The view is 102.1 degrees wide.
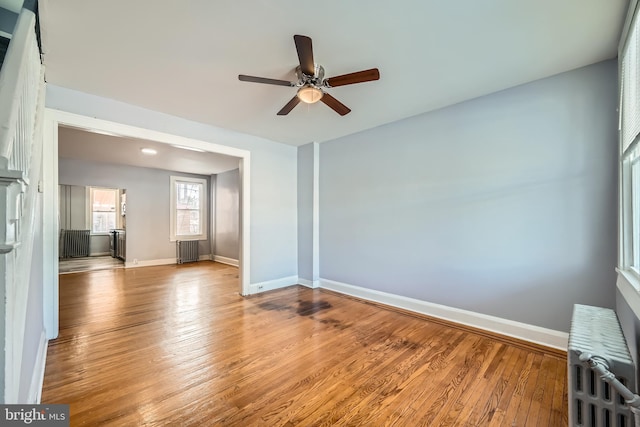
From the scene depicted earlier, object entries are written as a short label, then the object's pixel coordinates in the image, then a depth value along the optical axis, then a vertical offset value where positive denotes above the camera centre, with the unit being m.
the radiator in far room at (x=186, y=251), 7.02 -1.06
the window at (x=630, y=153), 1.54 +0.41
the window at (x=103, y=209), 8.55 +0.10
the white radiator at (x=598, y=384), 1.21 -0.84
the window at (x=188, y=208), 7.16 +0.11
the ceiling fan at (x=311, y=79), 1.90 +1.10
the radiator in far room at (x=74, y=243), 7.92 -0.96
